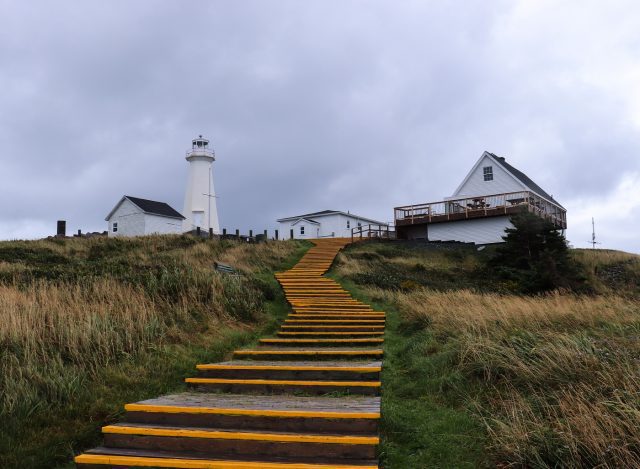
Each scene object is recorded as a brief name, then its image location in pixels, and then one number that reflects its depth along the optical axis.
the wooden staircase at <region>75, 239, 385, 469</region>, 4.36
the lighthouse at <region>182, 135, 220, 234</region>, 47.06
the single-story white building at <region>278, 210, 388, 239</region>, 49.25
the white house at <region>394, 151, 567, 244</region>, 32.53
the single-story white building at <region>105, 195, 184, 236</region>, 42.53
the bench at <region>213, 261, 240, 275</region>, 15.61
